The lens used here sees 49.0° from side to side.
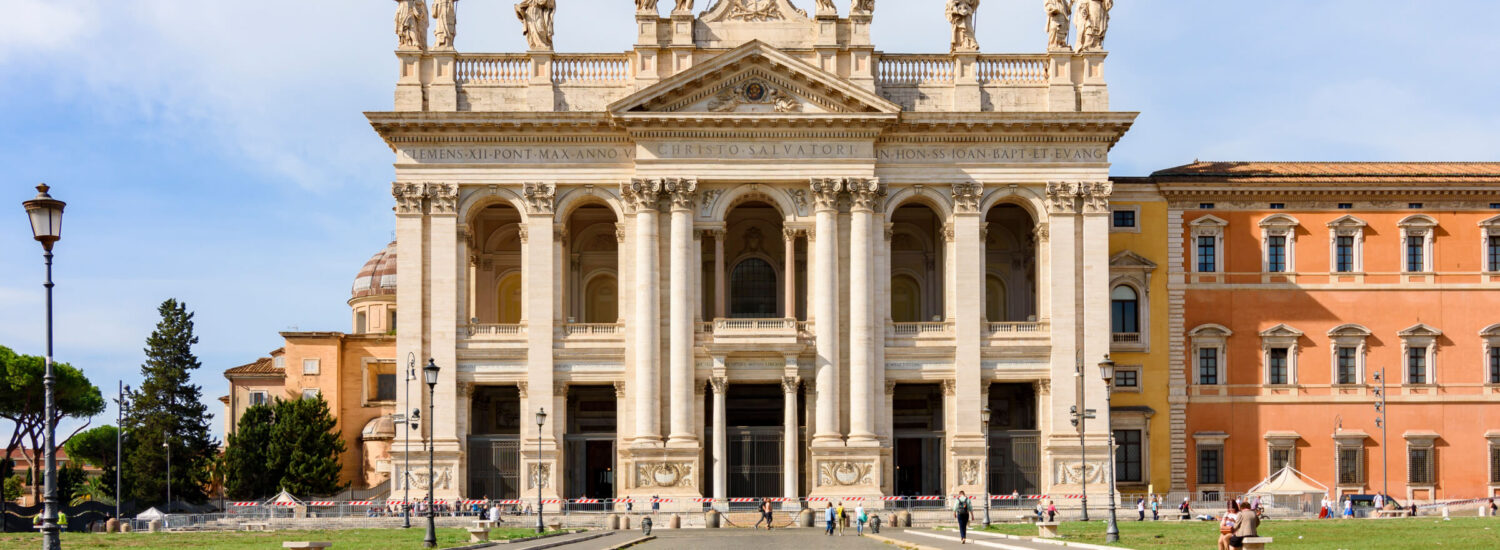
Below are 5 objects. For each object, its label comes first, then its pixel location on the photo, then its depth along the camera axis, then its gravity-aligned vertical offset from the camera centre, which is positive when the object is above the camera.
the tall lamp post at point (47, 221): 22.58 +2.12
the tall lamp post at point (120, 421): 65.06 -1.92
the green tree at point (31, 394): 81.62 -1.01
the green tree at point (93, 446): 106.50 -4.66
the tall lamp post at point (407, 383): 54.81 -0.35
